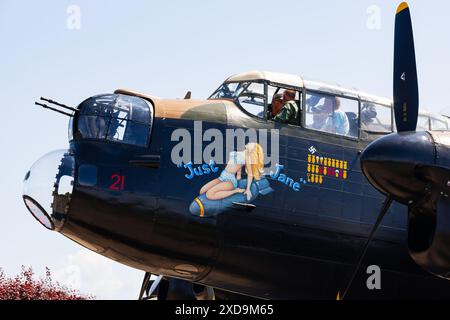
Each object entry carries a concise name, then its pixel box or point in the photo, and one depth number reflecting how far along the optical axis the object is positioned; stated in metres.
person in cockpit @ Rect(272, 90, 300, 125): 15.96
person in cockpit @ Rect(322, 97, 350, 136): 16.36
